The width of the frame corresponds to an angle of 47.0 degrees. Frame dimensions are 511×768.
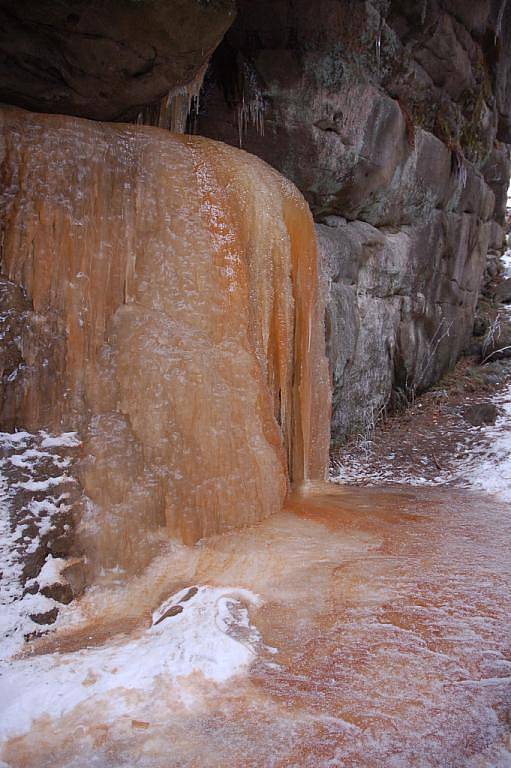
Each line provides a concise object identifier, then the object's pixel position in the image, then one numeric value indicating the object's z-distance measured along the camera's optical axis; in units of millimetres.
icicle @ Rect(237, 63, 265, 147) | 5367
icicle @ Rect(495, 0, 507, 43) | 7637
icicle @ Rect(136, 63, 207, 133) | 4211
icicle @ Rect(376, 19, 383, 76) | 6043
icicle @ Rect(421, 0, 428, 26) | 6389
